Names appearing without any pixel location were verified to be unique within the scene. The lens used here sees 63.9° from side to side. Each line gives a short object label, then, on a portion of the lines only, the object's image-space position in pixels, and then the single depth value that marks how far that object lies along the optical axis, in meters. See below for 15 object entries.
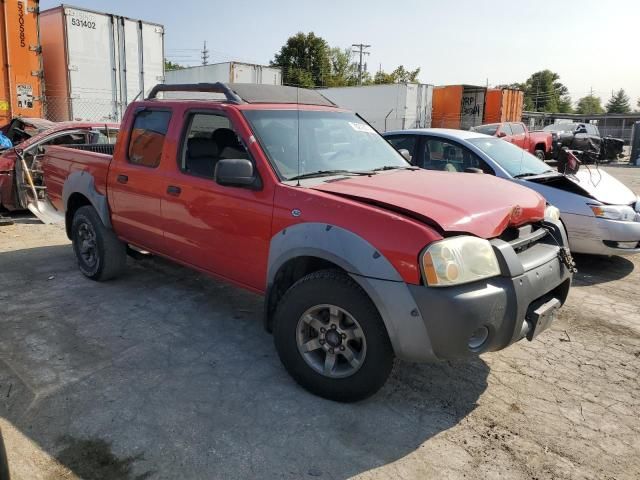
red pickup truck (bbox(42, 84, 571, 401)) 2.79
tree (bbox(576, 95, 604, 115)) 118.25
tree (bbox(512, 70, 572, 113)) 92.81
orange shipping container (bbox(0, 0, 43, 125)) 10.40
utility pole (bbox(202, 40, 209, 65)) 63.94
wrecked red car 7.80
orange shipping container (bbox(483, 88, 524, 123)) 23.84
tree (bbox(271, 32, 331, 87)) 46.41
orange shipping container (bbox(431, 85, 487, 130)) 23.70
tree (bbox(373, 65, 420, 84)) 52.19
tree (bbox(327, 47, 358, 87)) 52.66
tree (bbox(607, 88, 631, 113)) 101.38
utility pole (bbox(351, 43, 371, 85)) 57.72
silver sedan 5.75
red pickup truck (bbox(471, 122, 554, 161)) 15.89
